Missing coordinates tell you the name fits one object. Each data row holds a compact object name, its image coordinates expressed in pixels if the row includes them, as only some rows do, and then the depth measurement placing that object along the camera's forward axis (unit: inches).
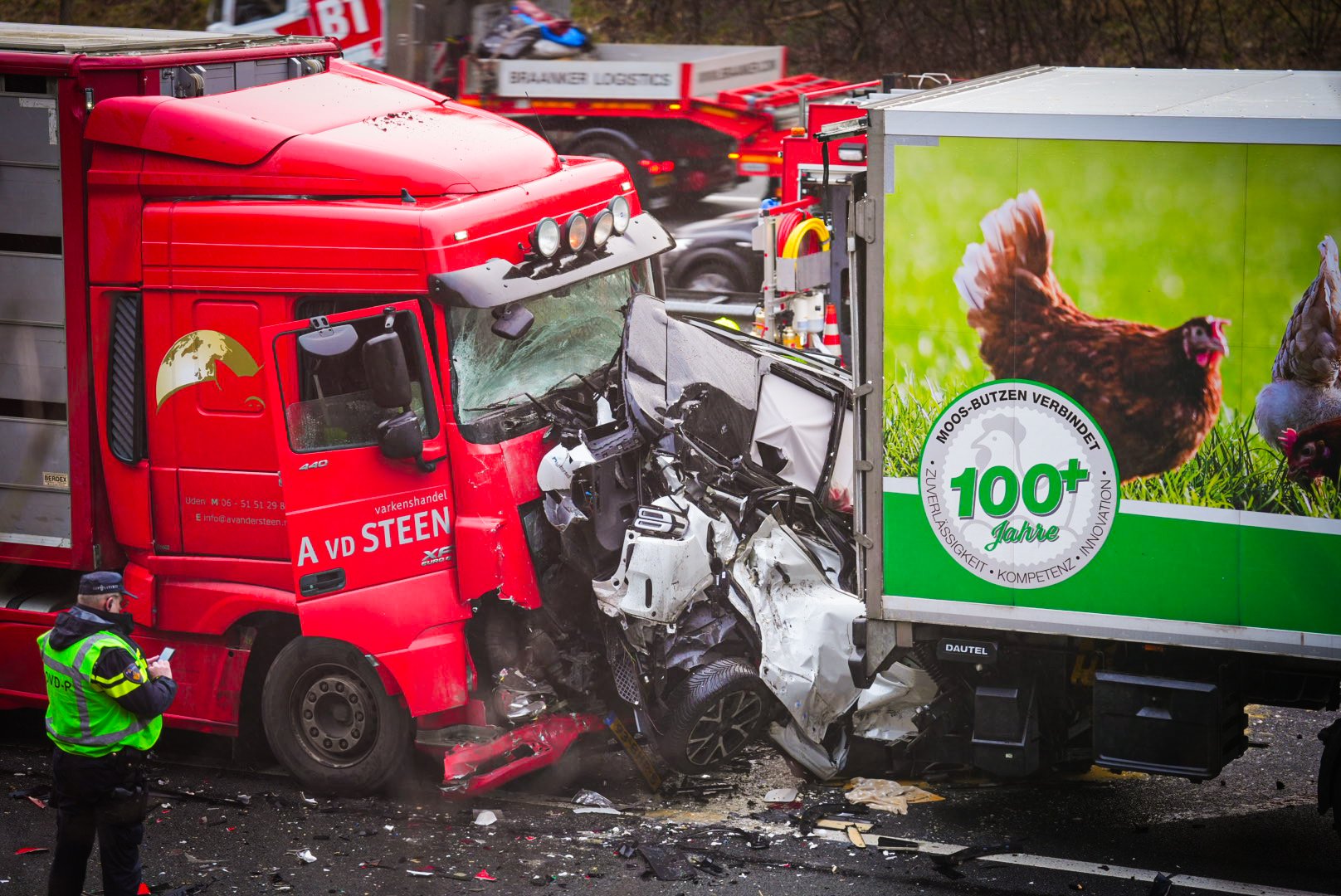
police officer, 415.2
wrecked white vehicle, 518.9
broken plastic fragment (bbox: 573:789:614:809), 532.1
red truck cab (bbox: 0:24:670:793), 519.2
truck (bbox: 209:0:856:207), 1380.4
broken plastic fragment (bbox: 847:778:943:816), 518.6
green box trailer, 427.5
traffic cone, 772.6
